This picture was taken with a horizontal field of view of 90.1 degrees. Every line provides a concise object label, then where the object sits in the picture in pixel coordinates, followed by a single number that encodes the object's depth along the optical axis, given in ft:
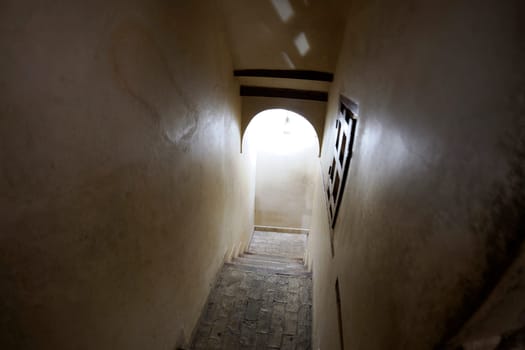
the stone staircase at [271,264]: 14.83
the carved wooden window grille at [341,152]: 6.96
